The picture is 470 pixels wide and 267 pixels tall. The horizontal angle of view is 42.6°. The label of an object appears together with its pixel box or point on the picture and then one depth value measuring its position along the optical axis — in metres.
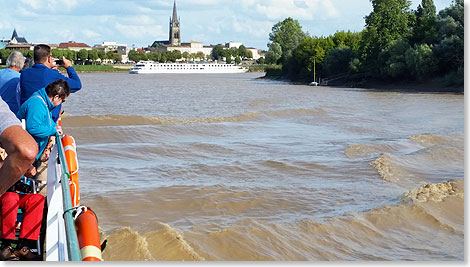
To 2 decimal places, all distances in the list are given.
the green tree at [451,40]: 47.97
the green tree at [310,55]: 70.62
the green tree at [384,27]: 60.22
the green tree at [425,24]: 54.09
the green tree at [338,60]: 65.38
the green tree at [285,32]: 118.31
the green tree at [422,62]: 49.47
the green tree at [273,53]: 111.44
